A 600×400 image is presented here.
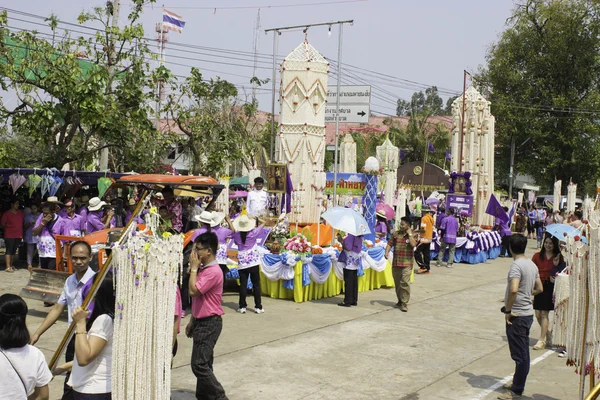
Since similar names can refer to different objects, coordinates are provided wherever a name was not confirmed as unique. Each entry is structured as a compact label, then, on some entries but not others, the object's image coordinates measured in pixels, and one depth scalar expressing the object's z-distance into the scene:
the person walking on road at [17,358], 3.46
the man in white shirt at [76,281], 4.89
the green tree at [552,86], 36.91
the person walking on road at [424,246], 16.66
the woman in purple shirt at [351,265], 11.45
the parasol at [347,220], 10.65
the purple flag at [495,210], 20.09
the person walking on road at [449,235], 18.07
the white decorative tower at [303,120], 16.94
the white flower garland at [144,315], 3.96
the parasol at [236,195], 23.83
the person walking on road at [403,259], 11.19
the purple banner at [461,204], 20.62
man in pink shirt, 5.64
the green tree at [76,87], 13.55
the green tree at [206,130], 19.45
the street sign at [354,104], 23.75
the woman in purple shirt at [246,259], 10.55
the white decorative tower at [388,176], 19.76
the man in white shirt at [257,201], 14.80
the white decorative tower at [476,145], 23.95
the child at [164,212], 10.73
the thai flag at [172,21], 41.19
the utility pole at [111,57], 14.86
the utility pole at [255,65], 32.09
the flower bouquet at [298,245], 11.61
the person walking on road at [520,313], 6.65
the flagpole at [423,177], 32.34
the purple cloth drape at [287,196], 16.30
